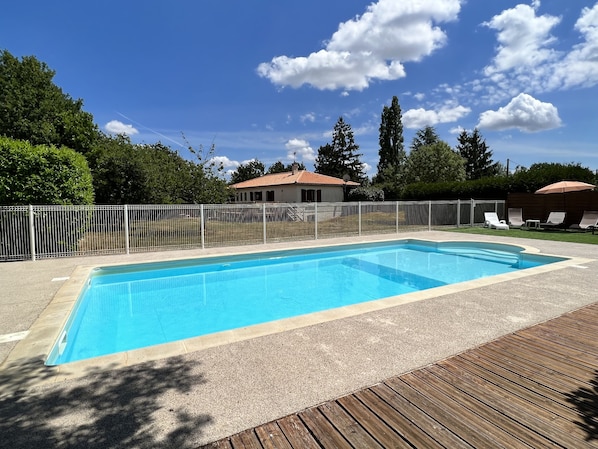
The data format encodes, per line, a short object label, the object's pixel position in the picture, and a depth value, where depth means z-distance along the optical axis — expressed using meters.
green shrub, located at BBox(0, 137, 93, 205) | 9.45
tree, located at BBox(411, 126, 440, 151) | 51.06
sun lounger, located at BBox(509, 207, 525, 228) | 17.76
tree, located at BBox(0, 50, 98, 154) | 15.36
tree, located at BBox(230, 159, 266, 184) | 66.56
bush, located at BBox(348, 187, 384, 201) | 32.47
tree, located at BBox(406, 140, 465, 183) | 37.03
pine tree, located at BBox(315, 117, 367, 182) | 51.81
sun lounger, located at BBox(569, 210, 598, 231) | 14.94
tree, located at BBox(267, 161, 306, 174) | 67.69
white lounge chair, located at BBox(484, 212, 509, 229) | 17.08
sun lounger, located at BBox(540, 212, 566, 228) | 16.14
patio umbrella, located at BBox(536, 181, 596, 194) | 14.95
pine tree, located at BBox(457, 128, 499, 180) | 50.41
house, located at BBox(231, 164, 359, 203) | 31.25
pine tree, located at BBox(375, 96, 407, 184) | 46.38
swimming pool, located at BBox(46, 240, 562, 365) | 5.72
